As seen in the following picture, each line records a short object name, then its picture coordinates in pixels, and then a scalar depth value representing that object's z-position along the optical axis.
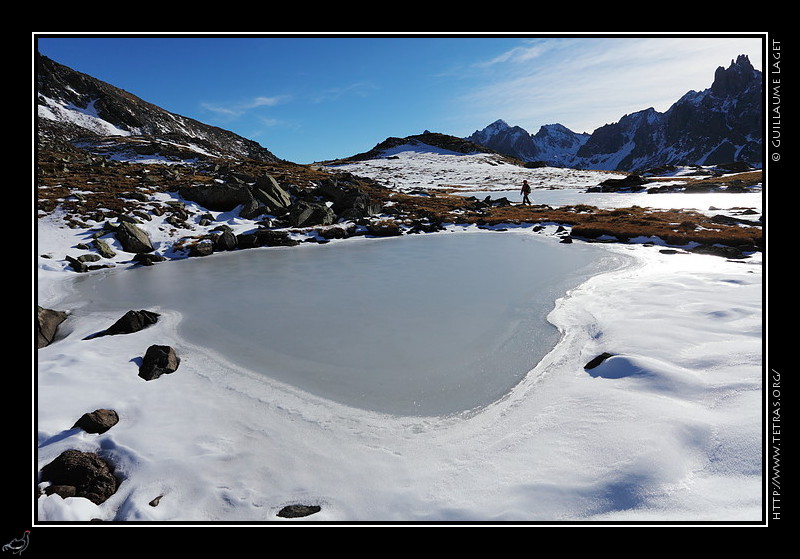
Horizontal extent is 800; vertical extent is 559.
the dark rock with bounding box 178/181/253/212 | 29.55
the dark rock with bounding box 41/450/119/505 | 3.70
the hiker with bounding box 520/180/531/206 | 42.50
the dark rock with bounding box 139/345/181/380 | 6.24
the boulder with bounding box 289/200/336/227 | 28.52
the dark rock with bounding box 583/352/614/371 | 6.12
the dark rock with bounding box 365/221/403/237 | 27.16
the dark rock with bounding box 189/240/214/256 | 19.94
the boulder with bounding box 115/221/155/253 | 19.21
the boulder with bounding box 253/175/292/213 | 31.45
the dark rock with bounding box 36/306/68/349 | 7.78
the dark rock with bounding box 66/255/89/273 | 15.69
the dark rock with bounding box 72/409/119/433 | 4.70
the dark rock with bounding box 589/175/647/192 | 61.38
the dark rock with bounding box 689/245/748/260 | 14.67
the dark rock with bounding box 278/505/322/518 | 3.44
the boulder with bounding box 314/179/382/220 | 32.12
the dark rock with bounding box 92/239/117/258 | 17.73
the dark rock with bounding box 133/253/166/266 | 17.47
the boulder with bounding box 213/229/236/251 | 21.42
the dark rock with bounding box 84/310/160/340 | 8.16
